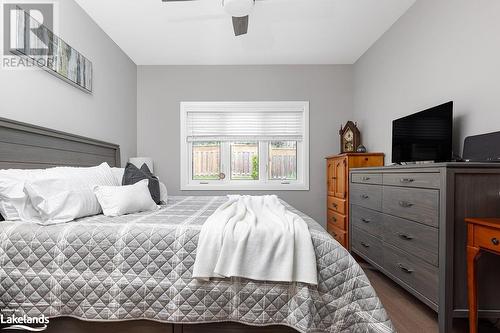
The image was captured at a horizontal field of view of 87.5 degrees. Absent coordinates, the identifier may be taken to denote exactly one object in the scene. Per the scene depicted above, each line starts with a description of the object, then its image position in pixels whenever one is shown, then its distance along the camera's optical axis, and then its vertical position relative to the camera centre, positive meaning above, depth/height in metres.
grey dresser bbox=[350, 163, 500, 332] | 1.46 -0.39
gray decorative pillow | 2.26 -0.11
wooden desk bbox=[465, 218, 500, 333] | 1.27 -0.40
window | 4.04 +0.33
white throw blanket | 1.25 -0.42
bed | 1.26 -0.61
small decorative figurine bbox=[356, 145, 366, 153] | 3.33 +0.23
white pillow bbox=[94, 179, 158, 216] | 1.78 -0.24
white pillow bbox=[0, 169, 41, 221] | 1.54 -0.21
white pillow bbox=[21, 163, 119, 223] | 1.51 -0.18
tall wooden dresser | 3.10 -0.23
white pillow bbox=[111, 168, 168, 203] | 2.40 -0.13
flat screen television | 2.01 +0.27
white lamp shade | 3.53 +0.07
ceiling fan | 2.07 +1.30
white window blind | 4.07 +0.65
